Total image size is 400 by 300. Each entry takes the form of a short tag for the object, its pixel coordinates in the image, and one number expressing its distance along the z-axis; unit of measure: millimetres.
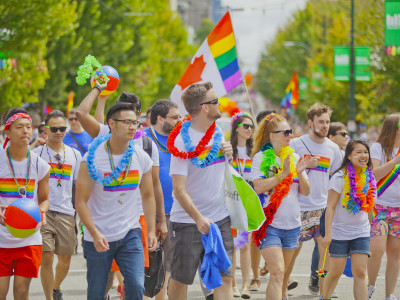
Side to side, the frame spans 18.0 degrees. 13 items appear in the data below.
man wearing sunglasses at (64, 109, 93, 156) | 16323
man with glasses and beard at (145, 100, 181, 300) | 12525
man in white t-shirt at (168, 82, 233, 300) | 10154
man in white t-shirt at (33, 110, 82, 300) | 13222
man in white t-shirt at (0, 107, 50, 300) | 10519
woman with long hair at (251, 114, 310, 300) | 11503
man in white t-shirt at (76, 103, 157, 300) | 9555
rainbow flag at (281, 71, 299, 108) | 45878
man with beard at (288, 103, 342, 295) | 14225
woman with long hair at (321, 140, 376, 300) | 12213
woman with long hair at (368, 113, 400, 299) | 13470
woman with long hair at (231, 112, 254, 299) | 16049
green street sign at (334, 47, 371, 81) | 47642
